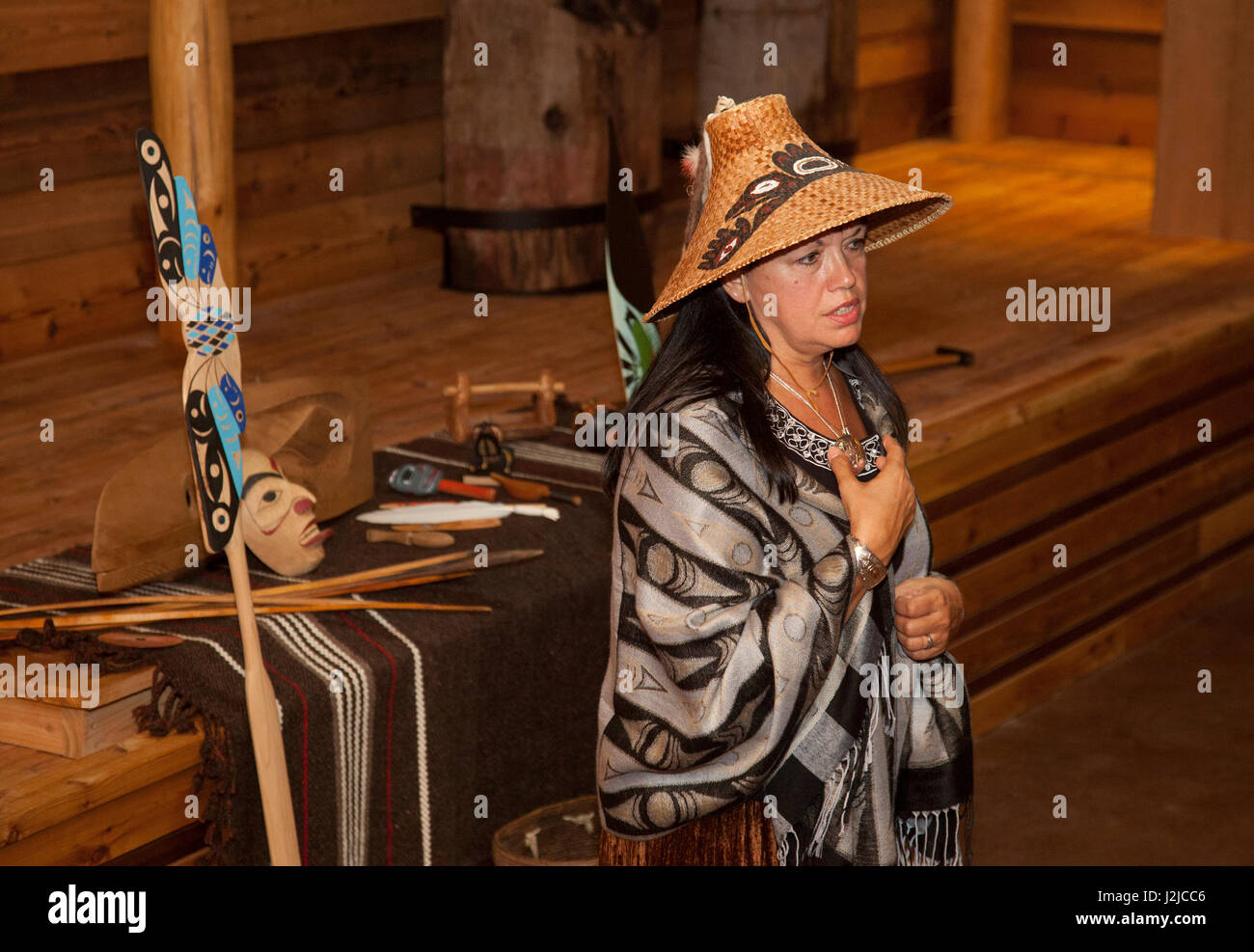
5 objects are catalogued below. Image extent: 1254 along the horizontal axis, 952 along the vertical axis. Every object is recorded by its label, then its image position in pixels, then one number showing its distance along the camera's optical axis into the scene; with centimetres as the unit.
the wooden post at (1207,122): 583
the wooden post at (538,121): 532
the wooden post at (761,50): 593
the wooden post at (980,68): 787
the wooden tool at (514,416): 382
